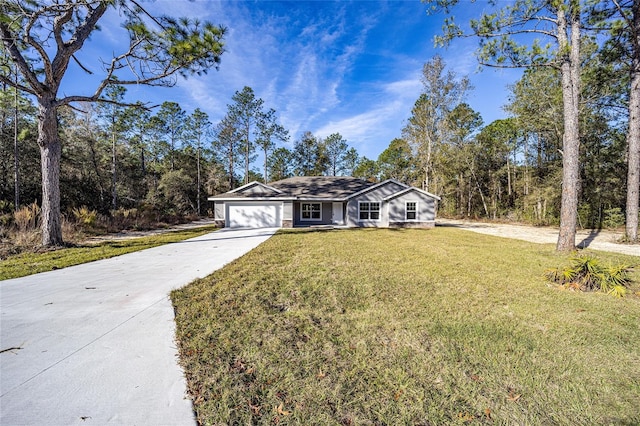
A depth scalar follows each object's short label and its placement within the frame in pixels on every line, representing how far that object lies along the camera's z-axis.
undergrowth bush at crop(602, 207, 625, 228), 14.48
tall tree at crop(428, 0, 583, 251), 7.44
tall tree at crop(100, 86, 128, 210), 19.39
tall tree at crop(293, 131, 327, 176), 36.18
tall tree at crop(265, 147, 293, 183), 35.33
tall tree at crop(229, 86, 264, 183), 25.44
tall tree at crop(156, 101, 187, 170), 25.03
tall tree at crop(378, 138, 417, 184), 33.24
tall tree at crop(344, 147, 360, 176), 37.94
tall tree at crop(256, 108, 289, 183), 27.61
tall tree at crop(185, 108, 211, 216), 25.94
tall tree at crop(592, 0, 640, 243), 8.96
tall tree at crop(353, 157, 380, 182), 38.00
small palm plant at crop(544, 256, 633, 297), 4.57
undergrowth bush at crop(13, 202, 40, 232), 9.38
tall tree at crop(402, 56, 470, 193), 17.78
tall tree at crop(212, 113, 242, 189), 26.67
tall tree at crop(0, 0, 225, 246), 7.50
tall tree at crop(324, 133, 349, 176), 36.78
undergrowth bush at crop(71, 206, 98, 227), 12.78
